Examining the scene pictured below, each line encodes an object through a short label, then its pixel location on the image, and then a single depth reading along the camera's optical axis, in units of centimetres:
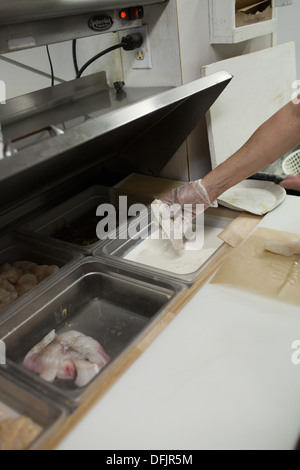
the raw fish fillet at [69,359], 108
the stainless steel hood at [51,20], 98
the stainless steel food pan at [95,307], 121
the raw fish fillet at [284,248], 132
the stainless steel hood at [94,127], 88
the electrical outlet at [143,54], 162
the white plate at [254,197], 161
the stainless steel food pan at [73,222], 162
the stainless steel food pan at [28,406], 86
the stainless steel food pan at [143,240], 131
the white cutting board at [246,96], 172
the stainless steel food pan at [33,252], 145
